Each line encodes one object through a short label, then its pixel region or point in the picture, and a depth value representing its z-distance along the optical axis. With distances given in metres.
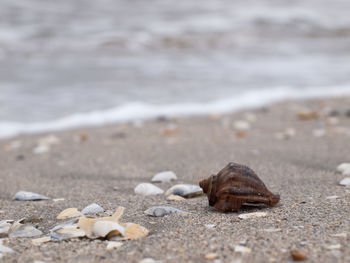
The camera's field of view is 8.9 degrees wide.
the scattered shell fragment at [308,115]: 2.68
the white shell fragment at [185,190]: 1.93
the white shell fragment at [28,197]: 1.94
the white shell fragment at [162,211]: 1.87
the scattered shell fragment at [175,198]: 1.93
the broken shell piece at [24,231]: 1.84
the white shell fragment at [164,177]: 2.01
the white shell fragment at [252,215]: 1.85
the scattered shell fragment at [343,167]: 2.00
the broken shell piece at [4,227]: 1.84
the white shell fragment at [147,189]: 1.96
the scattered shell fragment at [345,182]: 1.94
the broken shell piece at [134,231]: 1.82
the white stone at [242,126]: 2.50
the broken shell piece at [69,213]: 1.88
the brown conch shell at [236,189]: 1.86
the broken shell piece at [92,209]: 1.88
